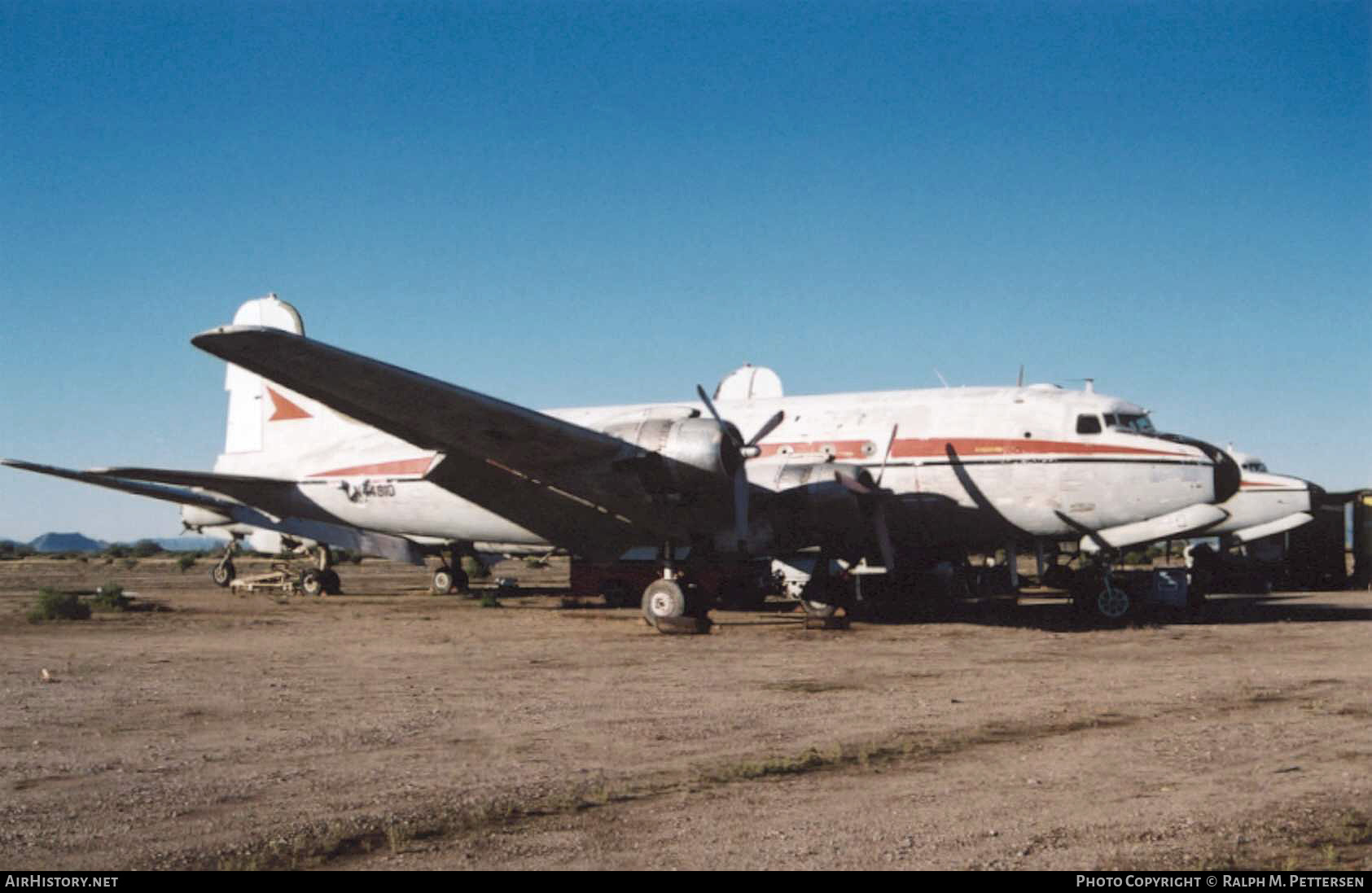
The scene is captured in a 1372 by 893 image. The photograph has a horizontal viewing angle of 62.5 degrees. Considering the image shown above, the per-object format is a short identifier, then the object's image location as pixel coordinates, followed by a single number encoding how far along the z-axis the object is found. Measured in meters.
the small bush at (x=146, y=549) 98.90
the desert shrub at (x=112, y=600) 23.78
